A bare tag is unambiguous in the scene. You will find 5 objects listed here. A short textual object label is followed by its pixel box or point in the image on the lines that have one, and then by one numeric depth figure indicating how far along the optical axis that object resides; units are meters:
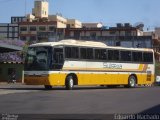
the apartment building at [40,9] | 162.50
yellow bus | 31.98
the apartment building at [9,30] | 173.75
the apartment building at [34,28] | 149.15
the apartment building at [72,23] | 168.02
